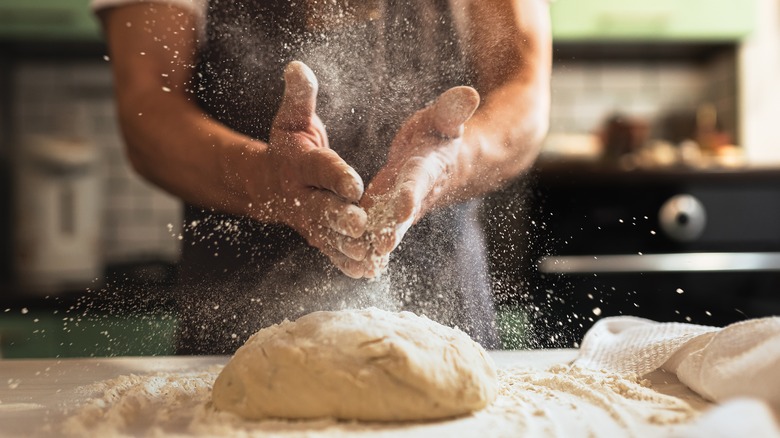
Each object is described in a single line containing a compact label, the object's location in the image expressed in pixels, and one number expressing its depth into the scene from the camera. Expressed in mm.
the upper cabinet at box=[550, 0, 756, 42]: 2102
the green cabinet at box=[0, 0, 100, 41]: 1902
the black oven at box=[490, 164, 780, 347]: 1791
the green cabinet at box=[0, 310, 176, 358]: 1007
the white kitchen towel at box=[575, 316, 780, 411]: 694
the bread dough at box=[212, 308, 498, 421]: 683
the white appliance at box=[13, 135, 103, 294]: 1919
